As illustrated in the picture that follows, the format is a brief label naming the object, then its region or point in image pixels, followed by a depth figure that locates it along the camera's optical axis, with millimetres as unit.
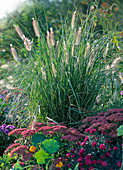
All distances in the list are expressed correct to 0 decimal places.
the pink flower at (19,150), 2040
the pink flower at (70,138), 2047
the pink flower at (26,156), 2041
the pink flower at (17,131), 2369
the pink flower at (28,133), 2166
